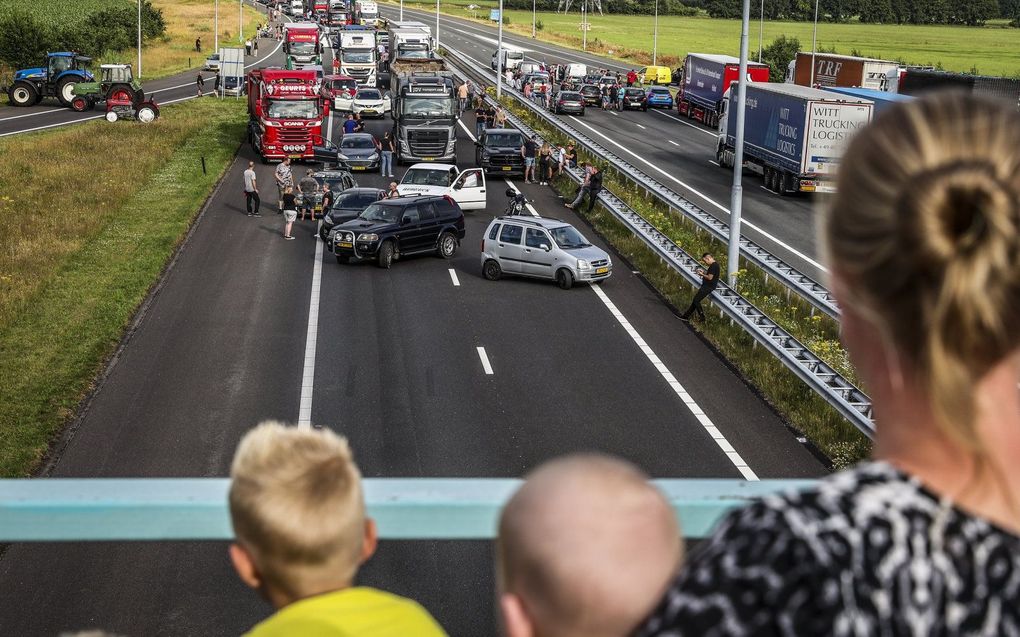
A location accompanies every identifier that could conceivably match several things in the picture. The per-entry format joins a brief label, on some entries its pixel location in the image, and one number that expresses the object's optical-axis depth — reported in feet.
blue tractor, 244.63
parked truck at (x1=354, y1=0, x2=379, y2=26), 420.36
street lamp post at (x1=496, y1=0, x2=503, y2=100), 250.33
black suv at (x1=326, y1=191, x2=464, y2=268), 116.67
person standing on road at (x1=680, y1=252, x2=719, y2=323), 94.73
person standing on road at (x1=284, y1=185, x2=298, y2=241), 128.67
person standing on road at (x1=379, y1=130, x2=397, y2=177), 174.60
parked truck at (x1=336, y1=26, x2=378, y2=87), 279.08
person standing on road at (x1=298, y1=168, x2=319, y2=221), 139.23
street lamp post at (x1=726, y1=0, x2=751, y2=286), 101.71
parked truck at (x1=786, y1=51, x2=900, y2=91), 244.22
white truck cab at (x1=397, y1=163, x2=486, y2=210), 148.56
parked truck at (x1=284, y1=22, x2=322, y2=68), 303.68
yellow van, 323.57
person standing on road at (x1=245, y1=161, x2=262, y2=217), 136.79
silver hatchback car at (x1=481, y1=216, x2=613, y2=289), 108.88
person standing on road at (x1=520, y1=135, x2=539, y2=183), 172.96
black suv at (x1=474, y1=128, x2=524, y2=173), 172.55
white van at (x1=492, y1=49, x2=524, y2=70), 345.10
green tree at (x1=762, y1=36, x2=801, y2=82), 363.95
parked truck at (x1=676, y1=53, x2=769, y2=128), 239.09
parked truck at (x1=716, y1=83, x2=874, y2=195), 157.69
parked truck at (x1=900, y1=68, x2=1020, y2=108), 207.37
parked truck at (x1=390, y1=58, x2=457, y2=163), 180.14
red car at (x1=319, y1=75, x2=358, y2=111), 246.06
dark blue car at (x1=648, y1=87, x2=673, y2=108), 287.28
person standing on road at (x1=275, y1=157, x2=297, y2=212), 135.33
